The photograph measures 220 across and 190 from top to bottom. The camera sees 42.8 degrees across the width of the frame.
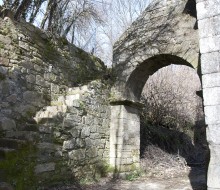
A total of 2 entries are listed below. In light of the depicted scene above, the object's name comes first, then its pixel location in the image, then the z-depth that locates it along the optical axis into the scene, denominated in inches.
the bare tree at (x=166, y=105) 412.2
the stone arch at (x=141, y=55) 260.7
